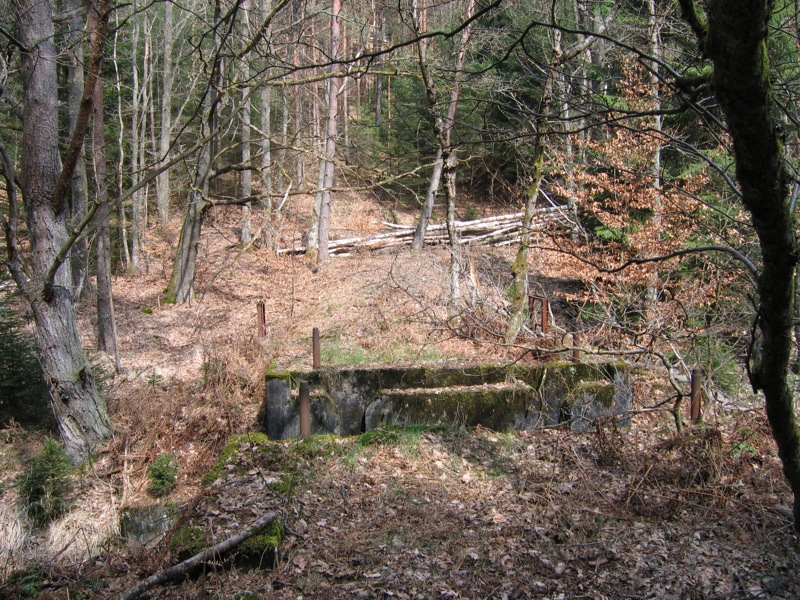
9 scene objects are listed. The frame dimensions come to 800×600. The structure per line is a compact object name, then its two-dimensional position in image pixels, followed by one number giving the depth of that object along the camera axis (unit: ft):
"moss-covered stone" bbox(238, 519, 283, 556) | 14.10
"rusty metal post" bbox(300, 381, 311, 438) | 22.56
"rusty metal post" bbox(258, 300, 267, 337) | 36.50
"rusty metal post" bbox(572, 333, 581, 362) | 25.41
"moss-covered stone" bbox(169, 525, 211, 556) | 14.06
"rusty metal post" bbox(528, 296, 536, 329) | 35.69
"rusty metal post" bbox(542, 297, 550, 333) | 31.94
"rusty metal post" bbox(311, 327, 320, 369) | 28.02
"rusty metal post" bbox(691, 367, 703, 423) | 21.29
